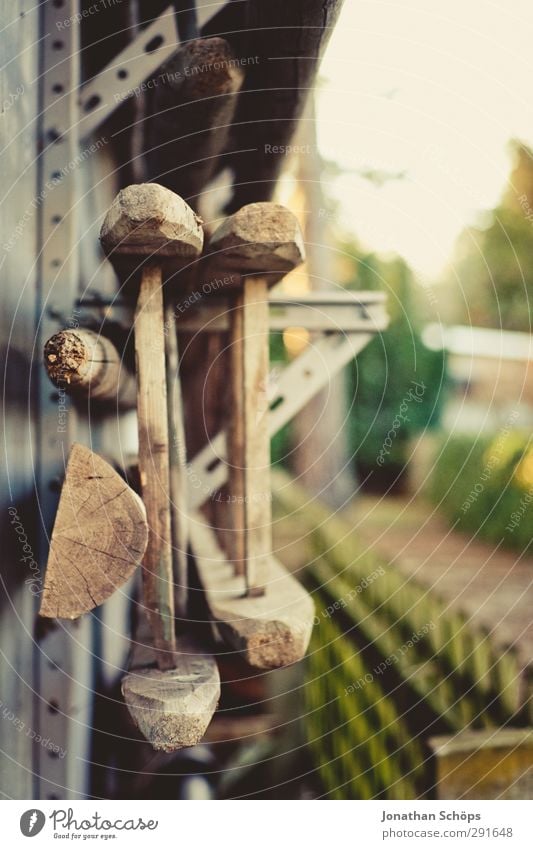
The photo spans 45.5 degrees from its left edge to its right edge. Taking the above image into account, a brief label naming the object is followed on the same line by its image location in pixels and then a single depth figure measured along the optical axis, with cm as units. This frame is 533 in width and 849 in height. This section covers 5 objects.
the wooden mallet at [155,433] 84
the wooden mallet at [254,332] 84
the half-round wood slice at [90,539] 78
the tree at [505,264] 600
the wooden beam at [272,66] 83
